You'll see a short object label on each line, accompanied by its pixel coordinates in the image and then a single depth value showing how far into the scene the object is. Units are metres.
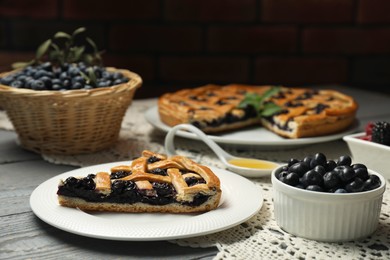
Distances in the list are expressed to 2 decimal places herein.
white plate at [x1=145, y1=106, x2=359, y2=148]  0.94
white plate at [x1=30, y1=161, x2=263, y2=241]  0.68
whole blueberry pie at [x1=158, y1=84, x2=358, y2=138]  0.99
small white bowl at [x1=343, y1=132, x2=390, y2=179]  0.84
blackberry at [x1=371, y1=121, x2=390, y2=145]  0.85
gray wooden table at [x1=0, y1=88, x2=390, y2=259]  0.67
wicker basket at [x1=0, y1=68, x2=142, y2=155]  0.90
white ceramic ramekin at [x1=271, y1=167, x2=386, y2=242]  0.69
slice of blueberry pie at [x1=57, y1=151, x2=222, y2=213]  0.73
